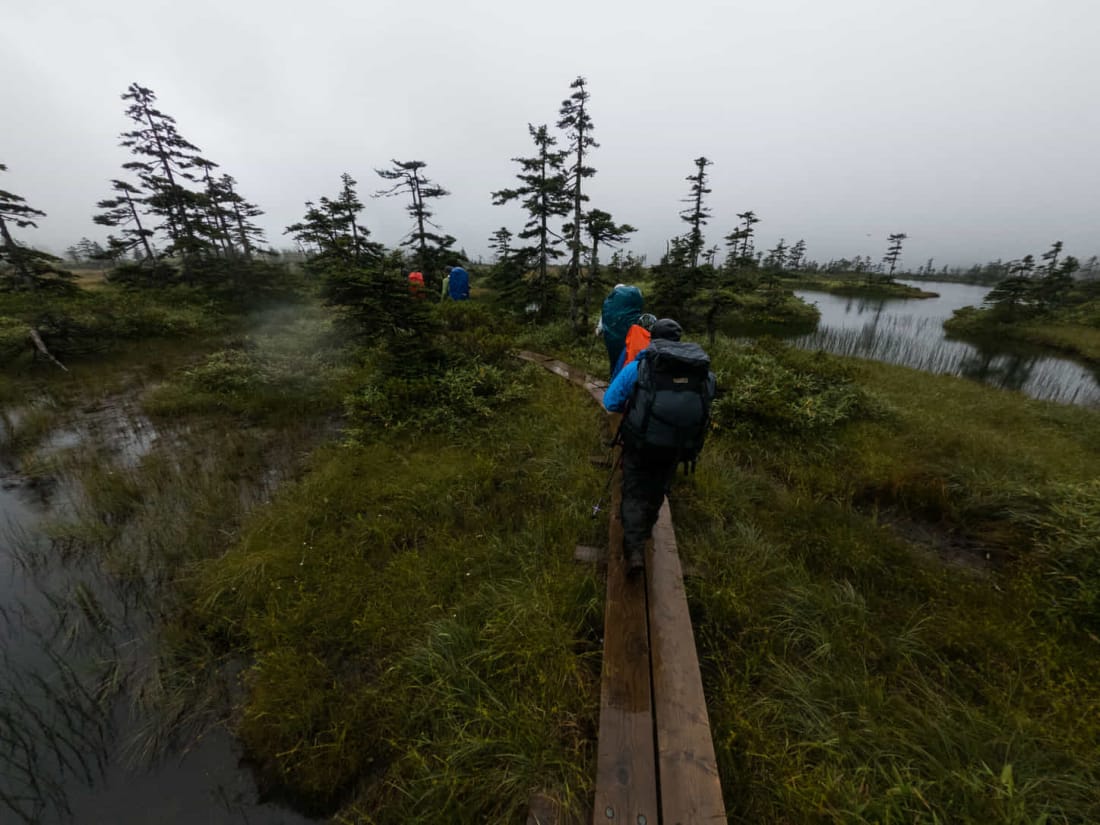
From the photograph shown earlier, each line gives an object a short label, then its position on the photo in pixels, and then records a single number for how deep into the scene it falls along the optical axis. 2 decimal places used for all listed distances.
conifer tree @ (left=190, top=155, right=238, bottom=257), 20.19
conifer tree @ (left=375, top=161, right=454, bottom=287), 18.77
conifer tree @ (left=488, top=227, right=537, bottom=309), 16.75
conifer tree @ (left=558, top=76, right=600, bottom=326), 11.95
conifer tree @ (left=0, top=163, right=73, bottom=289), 15.23
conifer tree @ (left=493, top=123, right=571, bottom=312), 13.60
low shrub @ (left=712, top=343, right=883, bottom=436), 6.93
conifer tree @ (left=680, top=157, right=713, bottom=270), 19.84
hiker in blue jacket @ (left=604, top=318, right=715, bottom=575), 3.05
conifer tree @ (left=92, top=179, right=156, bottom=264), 20.59
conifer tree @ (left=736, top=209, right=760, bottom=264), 21.75
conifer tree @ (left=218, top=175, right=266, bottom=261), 26.36
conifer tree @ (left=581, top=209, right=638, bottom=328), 13.46
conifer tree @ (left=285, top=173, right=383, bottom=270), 17.11
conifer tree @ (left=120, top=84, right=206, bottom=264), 19.89
